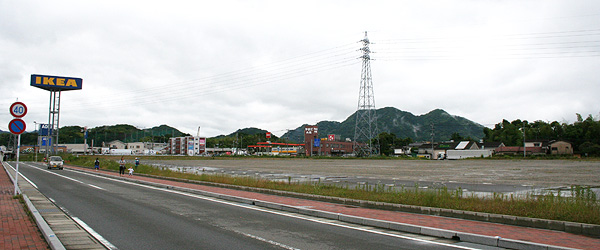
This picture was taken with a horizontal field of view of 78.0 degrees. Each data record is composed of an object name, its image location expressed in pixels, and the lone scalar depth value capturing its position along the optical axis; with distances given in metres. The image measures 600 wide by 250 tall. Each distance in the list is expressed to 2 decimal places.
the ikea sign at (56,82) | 65.69
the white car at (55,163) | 43.00
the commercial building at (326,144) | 134.12
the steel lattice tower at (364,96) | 71.84
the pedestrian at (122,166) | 29.51
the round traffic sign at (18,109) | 13.03
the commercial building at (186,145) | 153.88
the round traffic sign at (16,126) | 13.09
